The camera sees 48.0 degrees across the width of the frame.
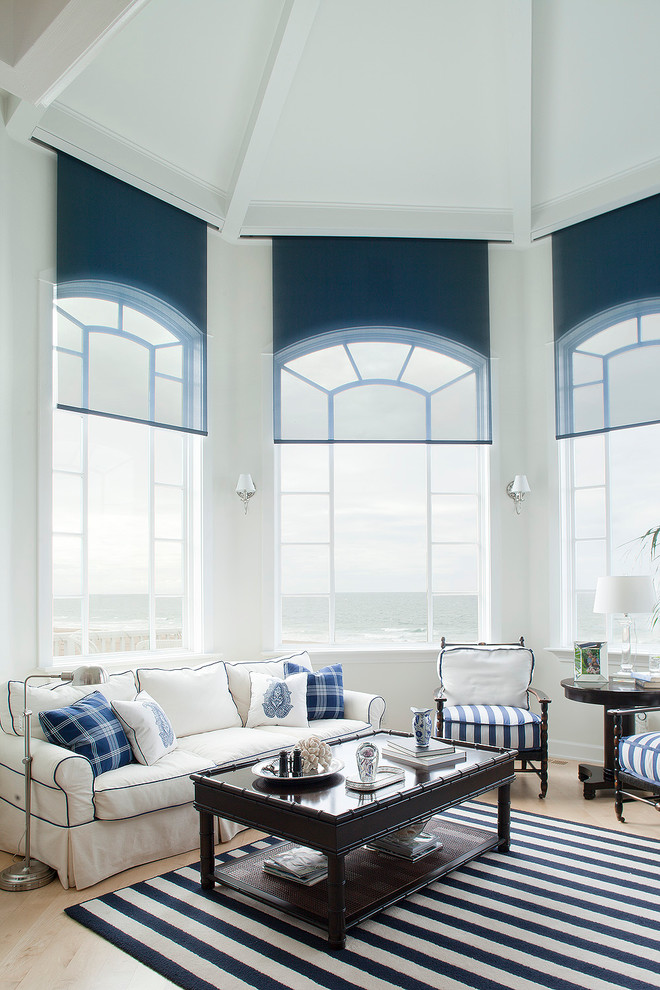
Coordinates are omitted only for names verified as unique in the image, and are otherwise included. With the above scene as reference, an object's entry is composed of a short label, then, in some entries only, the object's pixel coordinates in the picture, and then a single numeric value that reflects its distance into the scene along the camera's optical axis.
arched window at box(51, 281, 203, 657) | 4.81
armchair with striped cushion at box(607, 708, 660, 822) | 3.87
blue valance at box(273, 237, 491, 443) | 5.85
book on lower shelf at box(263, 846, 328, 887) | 3.13
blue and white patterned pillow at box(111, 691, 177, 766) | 3.83
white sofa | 3.34
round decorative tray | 3.21
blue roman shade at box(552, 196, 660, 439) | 5.28
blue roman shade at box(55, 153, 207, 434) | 4.77
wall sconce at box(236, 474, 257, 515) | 5.62
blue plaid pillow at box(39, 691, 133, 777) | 3.59
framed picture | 4.86
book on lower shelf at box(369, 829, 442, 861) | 3.42
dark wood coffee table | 2.82
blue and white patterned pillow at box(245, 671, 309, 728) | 4.70
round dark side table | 4.50
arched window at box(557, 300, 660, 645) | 5.33
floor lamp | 3.28
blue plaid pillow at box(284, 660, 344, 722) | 4.93
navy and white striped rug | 2.56
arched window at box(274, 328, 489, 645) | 5.84
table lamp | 4.63
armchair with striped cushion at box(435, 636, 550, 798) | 4.65
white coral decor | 3.30
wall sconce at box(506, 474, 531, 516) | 5.71
